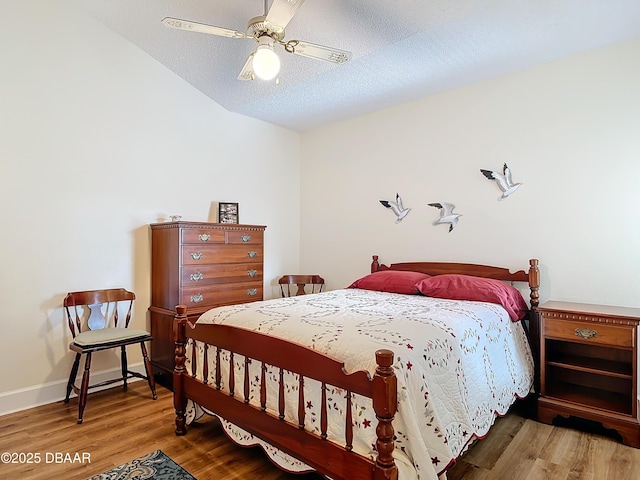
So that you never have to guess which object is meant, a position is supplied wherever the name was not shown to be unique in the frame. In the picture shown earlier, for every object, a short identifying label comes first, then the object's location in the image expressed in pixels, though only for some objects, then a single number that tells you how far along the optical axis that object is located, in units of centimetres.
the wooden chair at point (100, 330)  266
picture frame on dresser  397
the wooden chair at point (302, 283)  443
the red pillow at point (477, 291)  271
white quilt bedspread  150
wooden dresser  319
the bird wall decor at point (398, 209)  389
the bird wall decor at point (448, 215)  351
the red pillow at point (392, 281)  324
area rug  191
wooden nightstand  229
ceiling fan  197
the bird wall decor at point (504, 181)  317
